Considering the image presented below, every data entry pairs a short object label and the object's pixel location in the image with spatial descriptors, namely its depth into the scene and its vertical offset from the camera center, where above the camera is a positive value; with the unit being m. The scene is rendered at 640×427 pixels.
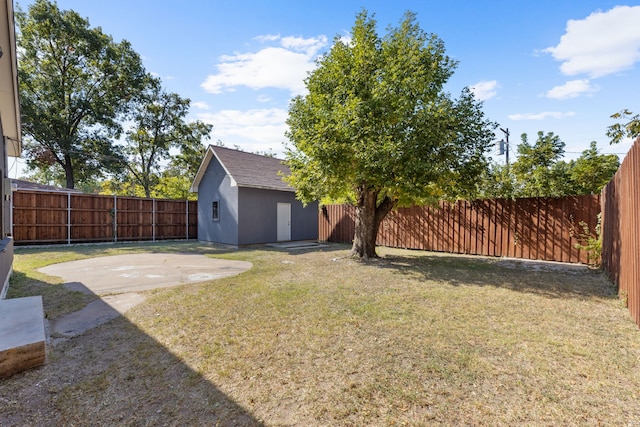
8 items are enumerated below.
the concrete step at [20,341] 2.71 -1.25
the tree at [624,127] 9.30 +2.82
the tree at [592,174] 11.70 +1.58
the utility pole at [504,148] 19.50 +4.37
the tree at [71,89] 18.39 +8.21
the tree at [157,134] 23.52 +6.42
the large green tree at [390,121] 7.19 +2.34
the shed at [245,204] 13.40 +0.41
